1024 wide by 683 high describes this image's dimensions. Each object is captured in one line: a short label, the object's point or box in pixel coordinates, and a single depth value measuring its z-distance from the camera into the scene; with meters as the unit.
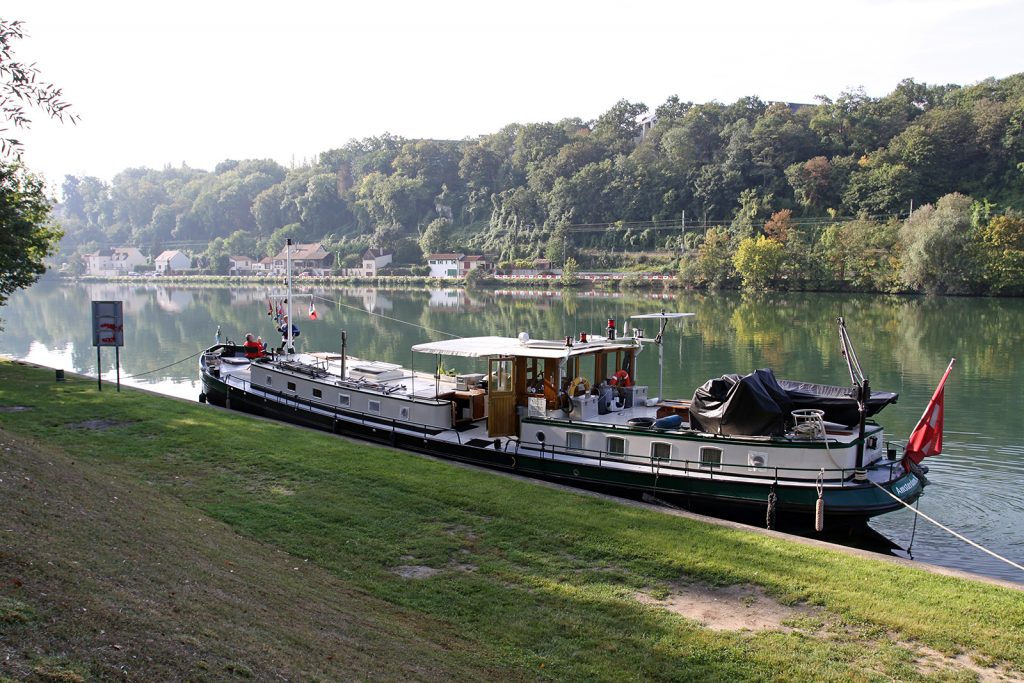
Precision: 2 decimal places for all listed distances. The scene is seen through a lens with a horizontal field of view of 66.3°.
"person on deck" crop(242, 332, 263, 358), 30.82
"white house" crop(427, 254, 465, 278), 133.46
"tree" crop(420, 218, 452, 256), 141.50
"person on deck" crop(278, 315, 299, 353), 28.62
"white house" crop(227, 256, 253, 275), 161.00
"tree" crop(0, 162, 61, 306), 24.59
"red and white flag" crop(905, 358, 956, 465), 15.31
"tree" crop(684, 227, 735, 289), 96.75
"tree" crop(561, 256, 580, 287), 113.44
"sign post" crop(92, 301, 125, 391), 22.34
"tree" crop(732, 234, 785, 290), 90.31
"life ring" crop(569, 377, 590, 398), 18.58
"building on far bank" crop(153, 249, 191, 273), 171.50
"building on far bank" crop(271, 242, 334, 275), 151.25
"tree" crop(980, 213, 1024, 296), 74.19
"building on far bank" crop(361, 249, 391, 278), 145.50
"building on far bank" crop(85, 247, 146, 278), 175.50
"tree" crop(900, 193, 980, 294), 75.62
